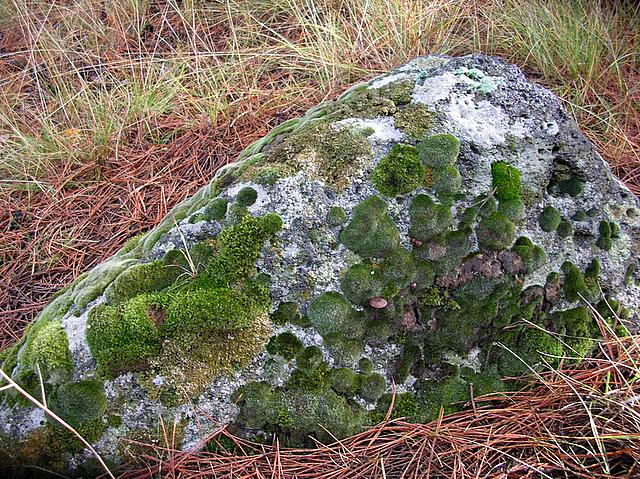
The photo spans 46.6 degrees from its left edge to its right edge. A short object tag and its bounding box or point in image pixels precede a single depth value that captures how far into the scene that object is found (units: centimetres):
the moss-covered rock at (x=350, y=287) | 56
